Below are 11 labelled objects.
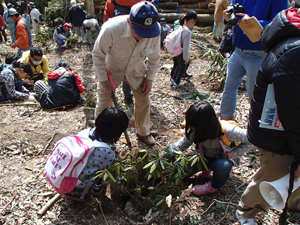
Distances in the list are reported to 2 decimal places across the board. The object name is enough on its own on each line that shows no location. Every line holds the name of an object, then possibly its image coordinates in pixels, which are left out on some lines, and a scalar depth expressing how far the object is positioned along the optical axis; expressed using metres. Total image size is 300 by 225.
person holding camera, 2.83
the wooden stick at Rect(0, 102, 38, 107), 4.62
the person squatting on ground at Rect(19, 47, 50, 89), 5.53
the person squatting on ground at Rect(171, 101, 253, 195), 2.19
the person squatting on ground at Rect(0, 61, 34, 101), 4.80
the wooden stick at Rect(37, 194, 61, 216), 2.32
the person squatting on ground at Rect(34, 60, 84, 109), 4.61
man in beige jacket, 2.44
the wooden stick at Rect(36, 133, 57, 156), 3.18
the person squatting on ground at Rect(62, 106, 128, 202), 2.22
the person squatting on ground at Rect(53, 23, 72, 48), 9.39
